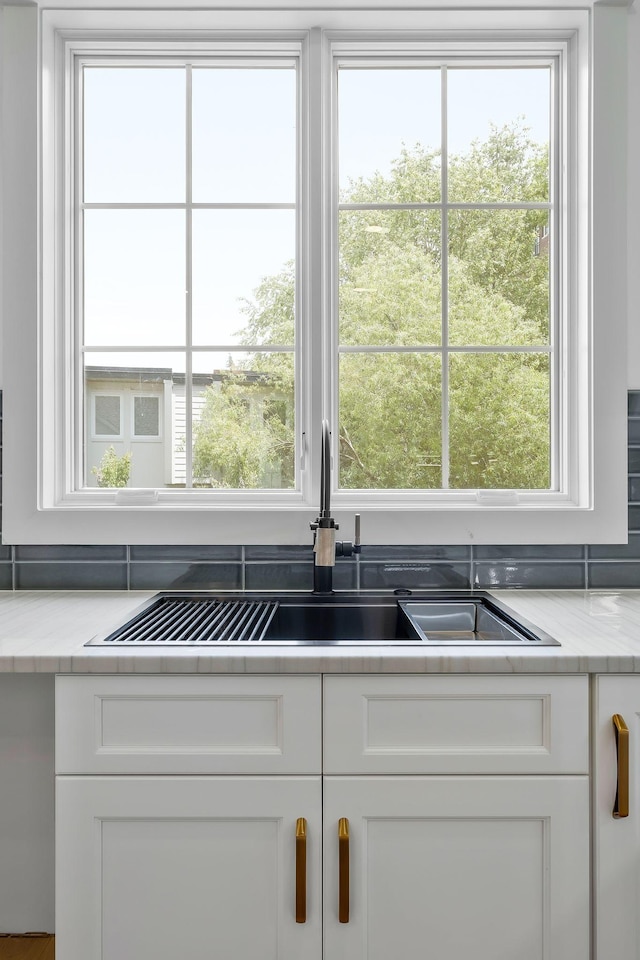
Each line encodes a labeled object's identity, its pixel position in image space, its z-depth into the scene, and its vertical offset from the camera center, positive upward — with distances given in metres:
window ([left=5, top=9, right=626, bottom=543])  2.01 +0.64
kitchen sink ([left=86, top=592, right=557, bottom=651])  1.64 -0.36
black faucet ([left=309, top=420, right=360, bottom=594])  1.74 -0.14
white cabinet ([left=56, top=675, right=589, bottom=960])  1.33 -0.69
